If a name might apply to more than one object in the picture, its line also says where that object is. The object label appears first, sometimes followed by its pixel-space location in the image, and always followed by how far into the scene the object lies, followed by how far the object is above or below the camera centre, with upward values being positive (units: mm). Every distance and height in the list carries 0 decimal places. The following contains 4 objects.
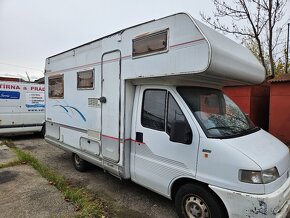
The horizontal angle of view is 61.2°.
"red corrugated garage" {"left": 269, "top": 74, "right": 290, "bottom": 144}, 9586 -316
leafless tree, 15148 +5051
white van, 9930 -441
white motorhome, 2986 -378
